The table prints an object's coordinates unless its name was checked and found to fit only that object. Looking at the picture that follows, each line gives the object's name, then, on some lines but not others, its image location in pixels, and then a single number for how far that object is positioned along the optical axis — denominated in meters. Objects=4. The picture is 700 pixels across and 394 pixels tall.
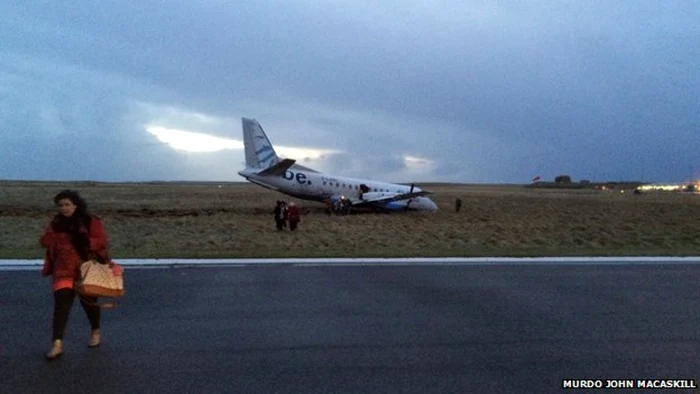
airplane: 40.88
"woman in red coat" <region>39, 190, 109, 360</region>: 6.49
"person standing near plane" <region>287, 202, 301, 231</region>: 27.58
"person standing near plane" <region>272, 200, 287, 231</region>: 27.42
